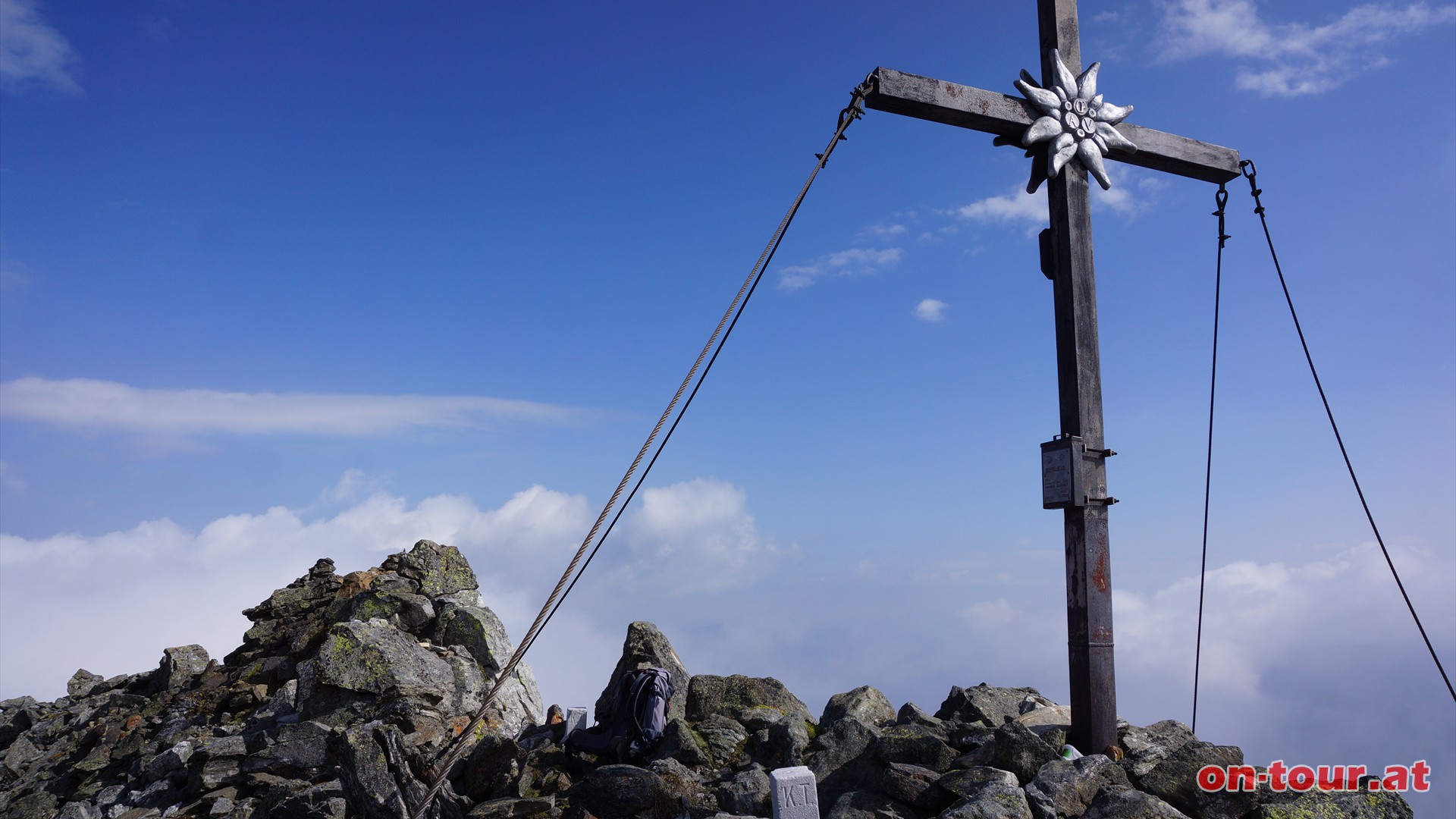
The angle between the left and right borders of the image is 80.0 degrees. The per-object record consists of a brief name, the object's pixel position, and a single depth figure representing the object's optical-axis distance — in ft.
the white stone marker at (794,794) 21.89
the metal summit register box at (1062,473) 26.63
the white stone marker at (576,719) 30.73
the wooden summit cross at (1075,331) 26.66
